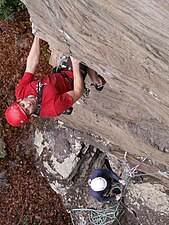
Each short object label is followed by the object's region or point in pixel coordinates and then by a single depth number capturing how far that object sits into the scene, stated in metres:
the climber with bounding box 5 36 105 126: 4.75
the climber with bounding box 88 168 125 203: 7.30
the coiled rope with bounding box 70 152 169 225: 7.89
